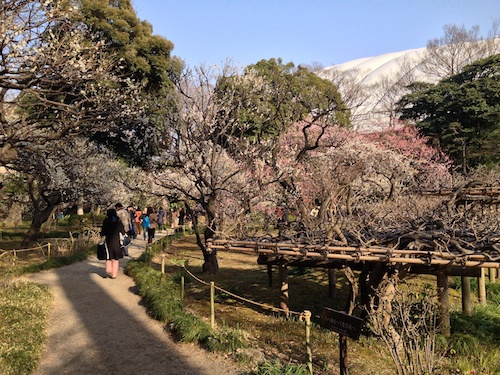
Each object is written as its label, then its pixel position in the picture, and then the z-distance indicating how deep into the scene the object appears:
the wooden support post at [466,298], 8.20
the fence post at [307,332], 4.77
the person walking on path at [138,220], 20.79
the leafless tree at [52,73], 8.19
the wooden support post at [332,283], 9.71
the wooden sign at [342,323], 3.79
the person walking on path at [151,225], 15.99
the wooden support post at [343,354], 4.50
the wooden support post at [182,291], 8.29
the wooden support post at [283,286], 7.88
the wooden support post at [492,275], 11.00
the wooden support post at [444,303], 6.76
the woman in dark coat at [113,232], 9.05
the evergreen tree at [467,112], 23.66
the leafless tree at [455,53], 31.19
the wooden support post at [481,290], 9.32
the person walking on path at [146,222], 16.27
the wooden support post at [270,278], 10.66
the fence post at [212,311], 6.33
